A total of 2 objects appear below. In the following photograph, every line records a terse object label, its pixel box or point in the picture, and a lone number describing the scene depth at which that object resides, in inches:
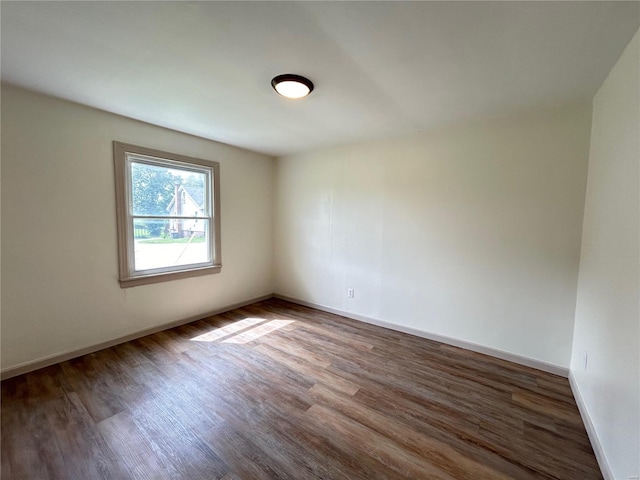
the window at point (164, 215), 112.3
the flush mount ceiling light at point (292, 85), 74.4
